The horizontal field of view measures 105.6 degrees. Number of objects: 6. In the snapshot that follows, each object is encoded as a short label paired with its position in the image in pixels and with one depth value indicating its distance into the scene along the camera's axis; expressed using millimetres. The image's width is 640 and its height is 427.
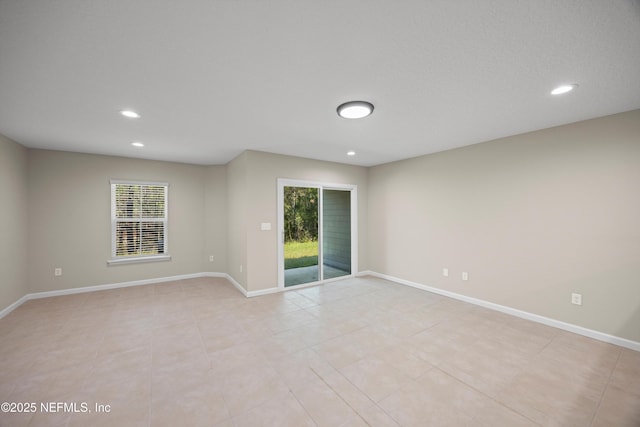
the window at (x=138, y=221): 4555
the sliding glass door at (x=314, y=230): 4594
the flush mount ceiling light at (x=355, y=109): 2375
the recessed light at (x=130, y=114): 2547
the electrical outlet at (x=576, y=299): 2836
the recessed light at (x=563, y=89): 2072
